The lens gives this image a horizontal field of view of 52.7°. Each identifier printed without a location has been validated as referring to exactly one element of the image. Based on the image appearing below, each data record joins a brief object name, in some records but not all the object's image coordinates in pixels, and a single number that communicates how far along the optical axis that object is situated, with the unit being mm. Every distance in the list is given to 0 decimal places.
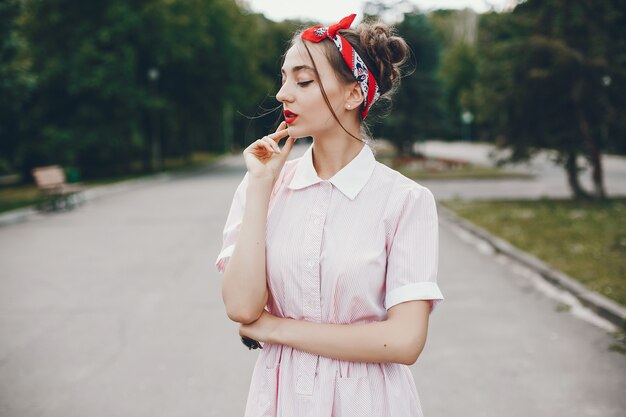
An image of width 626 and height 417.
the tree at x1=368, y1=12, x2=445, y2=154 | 32500
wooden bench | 15789
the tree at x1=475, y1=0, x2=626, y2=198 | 14625
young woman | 1648
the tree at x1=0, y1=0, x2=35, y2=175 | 15969
